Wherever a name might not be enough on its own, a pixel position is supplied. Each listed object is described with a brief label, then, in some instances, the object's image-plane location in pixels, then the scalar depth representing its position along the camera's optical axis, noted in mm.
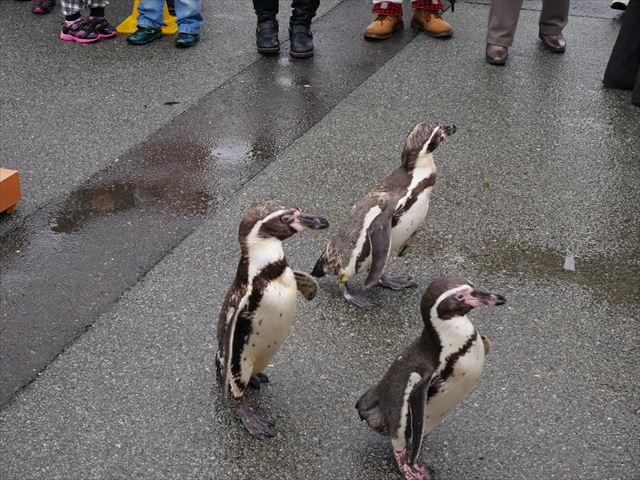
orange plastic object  4340
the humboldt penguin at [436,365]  2811
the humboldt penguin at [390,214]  3689
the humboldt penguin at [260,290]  2984
